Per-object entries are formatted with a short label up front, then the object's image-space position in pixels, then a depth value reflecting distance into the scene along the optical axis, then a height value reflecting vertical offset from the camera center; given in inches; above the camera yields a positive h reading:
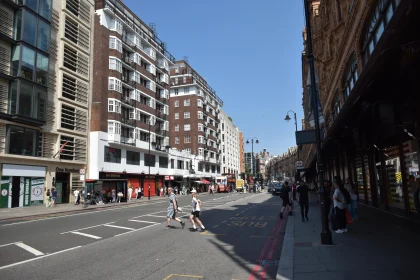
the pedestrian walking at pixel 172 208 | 516.4 -41.9
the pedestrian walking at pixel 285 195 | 606.2 -29.4
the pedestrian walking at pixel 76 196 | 1249.0 -48.1
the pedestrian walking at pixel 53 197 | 1138.7 -45.0
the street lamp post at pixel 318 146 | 338.3 +36.5
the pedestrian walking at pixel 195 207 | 490.0 -38.9
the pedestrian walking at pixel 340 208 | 408.2 -37.5
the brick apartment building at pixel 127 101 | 1616.6 +462.8
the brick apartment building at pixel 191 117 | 3034.0 +607.2
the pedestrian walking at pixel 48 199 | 1136.3 -52.3
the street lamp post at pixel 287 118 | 1192.2 +221.7
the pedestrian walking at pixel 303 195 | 576.0 -28.7
